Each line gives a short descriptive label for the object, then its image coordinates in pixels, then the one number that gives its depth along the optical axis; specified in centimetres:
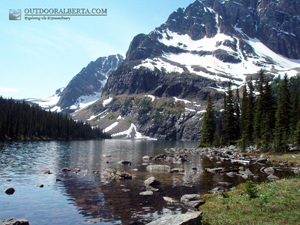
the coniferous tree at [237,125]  8956
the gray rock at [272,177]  2838
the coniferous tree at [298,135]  4877
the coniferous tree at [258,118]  6881
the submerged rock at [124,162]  4900
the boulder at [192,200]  1853
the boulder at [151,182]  2700
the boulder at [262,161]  4548
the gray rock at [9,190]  2267
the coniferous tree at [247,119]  7286
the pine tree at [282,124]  5338
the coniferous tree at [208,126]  9704
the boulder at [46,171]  3481
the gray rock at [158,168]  3950
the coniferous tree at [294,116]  5941
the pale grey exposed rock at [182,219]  1182
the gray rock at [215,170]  3722
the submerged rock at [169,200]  2025
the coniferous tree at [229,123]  8844
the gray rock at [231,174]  3297
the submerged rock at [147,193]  2256
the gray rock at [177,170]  3781
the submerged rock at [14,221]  1390
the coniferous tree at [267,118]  5993
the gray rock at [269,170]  3321
